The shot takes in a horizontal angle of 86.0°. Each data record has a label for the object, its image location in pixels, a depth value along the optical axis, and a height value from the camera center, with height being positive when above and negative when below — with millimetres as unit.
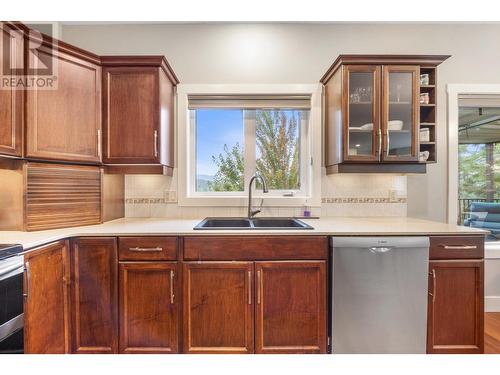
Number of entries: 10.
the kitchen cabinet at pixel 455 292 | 1733 -691
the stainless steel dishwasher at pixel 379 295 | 1690 -692
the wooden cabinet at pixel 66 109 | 1692 +508
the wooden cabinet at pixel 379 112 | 2043 +570
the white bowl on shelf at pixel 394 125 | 2066 +466
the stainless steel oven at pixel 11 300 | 1203 -539
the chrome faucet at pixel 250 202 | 2309 -147
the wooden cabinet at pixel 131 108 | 2014 +583
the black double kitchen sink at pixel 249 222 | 2299 -321
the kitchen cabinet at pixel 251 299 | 1704 -726
